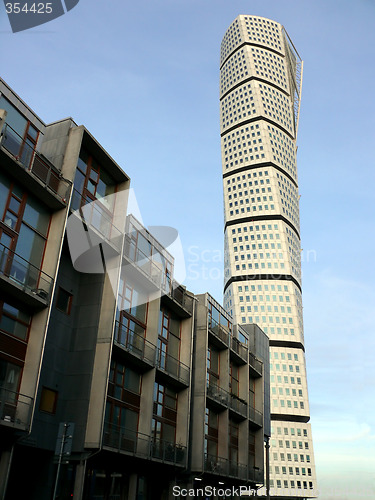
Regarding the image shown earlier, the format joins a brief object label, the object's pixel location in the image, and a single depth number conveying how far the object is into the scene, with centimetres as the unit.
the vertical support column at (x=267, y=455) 5132
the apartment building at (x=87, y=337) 2238
